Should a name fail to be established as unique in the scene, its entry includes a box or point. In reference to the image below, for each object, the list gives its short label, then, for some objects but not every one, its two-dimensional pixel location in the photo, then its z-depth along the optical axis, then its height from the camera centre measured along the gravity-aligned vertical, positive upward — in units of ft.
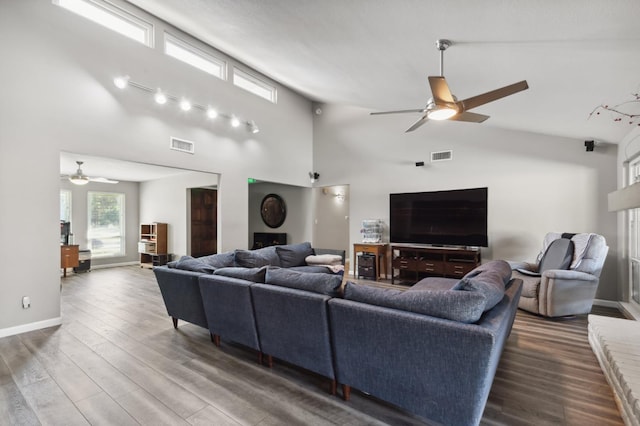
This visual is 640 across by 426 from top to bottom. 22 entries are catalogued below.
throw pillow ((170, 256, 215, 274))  10.37 -1.80
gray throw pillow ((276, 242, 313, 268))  16.28 -2.24
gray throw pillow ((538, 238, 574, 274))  13.34 -1.89
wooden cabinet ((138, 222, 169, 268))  24.47 -2.65
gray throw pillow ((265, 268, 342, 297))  7.13 -1.66
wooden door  24.21 -0.60
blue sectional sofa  5.26 -2.41
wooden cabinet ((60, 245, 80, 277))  21.09 -3.02
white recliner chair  12.22 -2.90
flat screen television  17.22 -0.20
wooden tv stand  16.99 -2.78
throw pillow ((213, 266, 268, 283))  8.59 -1.77
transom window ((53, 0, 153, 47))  13.16 +9.16
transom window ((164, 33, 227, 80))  16.48 +9.14
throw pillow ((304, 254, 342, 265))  16.83 -2.54
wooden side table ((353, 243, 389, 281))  20.20 -2.48
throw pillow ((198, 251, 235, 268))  11.96 -1.87
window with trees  25.57 -0.86
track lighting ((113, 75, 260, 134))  13.99 +6.02
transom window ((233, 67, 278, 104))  20.04 +8.97
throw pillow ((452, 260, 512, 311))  5.92 -1.50
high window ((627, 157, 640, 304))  12.84 -1.29
